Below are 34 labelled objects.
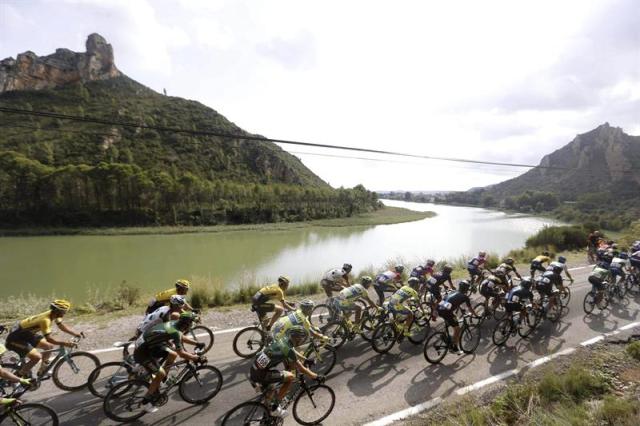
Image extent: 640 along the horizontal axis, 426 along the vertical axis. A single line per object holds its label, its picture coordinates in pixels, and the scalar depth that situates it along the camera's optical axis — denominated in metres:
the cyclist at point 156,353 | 4.95
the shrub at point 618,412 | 4.60
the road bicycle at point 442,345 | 7.18
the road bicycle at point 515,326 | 8.15
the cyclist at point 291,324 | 4.90
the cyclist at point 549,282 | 9.30
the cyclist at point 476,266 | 11.85
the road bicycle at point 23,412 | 4.17
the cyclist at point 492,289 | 8.98
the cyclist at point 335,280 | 8.80
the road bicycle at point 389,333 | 7.48
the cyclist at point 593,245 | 18.88
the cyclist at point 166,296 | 6.92
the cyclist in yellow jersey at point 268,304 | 7.20
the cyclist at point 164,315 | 5.71
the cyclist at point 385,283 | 9.02
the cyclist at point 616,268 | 11.51
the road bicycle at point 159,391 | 4.98
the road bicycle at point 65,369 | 5.34
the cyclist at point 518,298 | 8.23
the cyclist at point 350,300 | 7.64
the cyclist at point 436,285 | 9.12
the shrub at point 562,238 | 25.45
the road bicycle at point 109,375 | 5.11
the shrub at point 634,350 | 7.48
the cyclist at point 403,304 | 7.53
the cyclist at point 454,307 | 7.21
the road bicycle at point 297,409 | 4.57
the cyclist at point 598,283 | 10.41
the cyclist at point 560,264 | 10.02
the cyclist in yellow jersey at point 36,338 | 5.15
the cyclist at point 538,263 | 11.17
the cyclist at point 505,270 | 9.34
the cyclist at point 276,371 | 4.55
